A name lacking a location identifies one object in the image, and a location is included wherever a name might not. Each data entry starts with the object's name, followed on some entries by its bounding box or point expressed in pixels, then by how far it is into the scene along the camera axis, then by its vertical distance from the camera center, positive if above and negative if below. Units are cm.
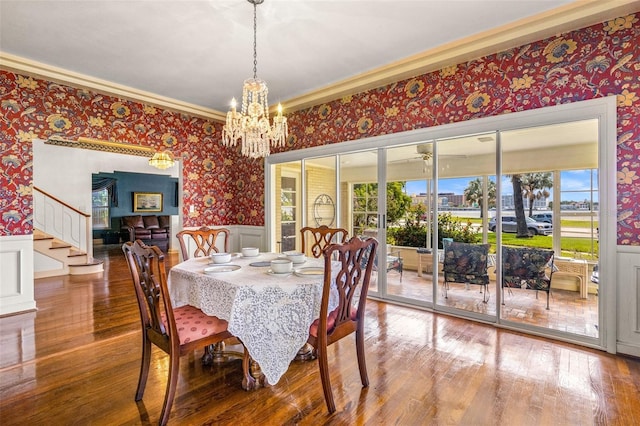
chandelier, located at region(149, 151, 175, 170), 660 +117
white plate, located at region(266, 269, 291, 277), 204 -42
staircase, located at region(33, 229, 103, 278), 582 -95
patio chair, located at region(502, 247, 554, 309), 322 -59
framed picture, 1128 +38
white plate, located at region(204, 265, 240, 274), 209 -40
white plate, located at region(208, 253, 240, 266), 239 -40
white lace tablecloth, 182 -59
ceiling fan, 368 +72
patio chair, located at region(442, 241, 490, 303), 347 -61
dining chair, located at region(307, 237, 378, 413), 183 -63
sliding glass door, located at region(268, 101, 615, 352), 289 -1
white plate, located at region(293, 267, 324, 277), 205 -41
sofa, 1025 -58
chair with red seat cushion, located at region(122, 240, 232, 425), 171 -71
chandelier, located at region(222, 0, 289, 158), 260 +75
